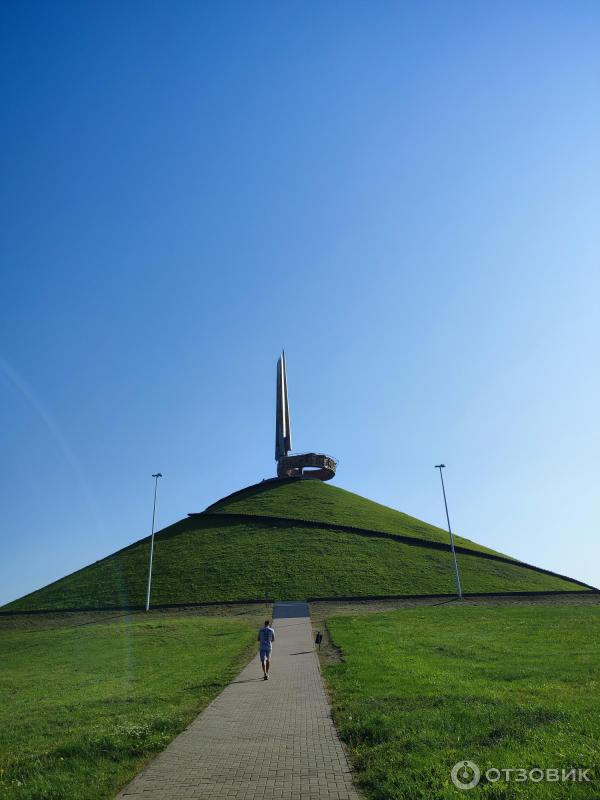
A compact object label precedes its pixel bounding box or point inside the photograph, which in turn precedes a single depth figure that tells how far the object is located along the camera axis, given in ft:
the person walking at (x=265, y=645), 52.21
